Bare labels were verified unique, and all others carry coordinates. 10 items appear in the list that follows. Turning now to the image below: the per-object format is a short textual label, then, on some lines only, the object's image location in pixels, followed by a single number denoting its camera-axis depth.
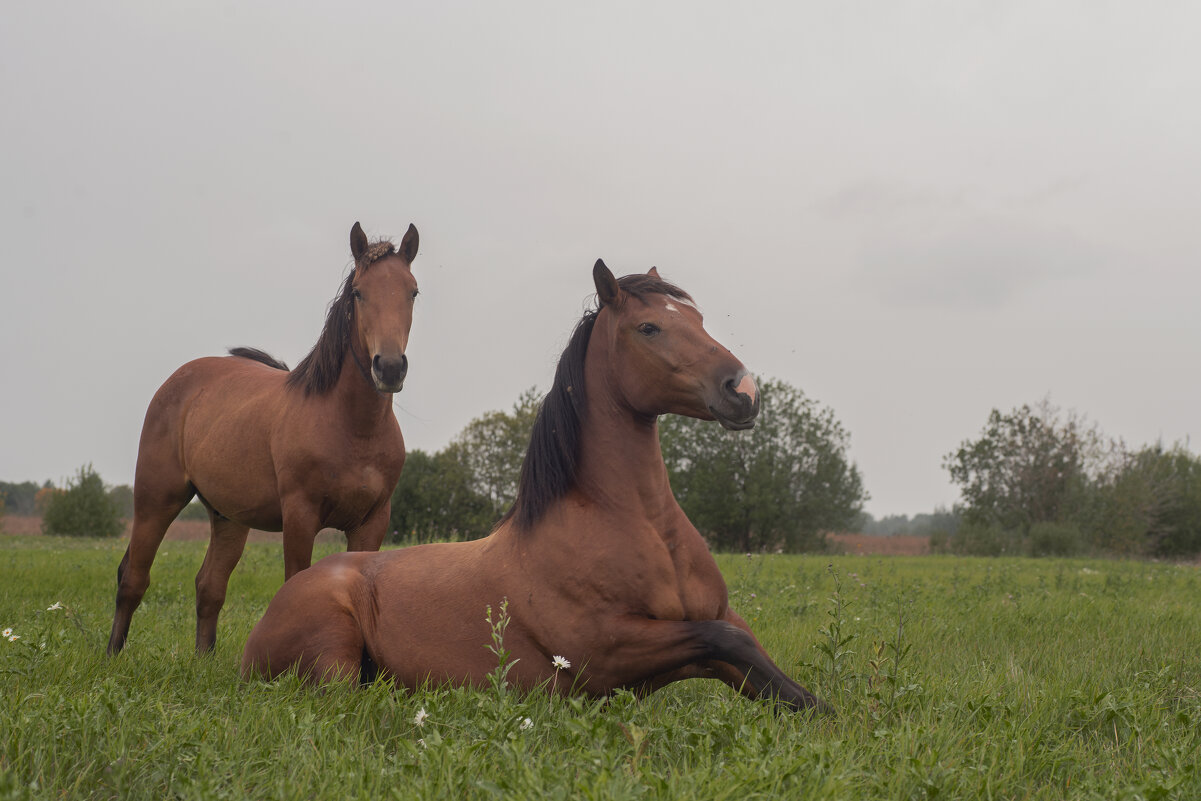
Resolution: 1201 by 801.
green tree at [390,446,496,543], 36.59
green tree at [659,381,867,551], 43.41
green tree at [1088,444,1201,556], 45.94
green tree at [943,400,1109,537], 46.56
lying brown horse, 3.71
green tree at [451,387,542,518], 37.94
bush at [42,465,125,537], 34.50
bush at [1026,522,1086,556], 36.50
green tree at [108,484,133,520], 36.75
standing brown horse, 5.13
